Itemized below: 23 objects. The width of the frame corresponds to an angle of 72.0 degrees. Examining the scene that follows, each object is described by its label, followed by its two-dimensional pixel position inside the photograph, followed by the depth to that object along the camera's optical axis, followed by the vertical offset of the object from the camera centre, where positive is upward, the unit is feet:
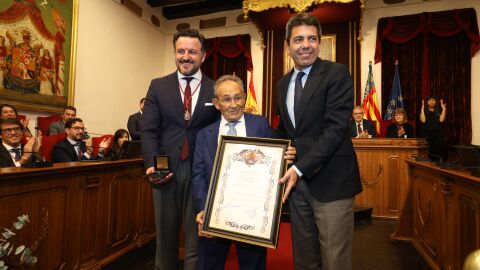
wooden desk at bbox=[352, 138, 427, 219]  15.53 -1.15
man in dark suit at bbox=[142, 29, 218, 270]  5.91 +0.16
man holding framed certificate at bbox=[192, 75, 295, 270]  5.29 -0.14
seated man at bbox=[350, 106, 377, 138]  18.78 +1.17
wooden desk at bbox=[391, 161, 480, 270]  7.20 -1.86
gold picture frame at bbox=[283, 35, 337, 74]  23.98 +7.09
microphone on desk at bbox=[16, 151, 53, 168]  7.61 -0.57
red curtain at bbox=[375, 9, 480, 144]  21.25 +5.97
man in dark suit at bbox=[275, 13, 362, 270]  4.91 -0.22
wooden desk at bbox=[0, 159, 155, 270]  7.04 -1.82
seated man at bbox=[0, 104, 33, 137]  13.10 +1.12
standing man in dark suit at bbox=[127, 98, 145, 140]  19.34 +0.97
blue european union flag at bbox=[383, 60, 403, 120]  22.27 +3.24
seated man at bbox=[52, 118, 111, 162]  11.52 -0.20
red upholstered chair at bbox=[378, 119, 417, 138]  21.46 +1.30
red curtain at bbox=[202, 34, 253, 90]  26.43 +7.04
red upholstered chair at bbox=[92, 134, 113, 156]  18.06 -0.01
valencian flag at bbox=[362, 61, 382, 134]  21.89 +2.86
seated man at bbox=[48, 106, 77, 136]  15.94 +0.78
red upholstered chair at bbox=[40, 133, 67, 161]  12.92 -0.12
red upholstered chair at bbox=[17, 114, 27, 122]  15.55 +1.06
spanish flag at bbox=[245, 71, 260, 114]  24.86 +3.32
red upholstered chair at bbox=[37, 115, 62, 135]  16.84 +0.91
